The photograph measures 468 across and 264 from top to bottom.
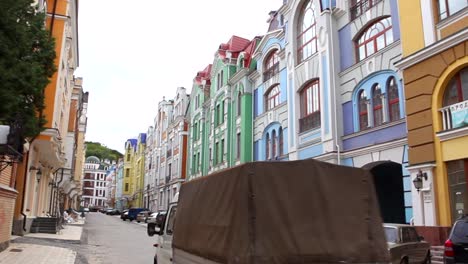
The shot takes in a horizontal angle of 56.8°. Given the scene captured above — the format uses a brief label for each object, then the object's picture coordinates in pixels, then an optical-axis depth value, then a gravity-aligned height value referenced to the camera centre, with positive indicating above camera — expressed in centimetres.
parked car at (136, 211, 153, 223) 4666 -35
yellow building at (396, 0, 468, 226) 1393 +365
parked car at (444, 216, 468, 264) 841 -58
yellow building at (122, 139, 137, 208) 9444 +878
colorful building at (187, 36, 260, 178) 3253 +887
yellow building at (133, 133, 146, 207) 7817 +823
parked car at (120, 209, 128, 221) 5379 -35
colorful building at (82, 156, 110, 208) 14225 +962
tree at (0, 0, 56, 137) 784 +281
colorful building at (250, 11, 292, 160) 2697 +777
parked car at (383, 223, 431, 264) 1064 -77
